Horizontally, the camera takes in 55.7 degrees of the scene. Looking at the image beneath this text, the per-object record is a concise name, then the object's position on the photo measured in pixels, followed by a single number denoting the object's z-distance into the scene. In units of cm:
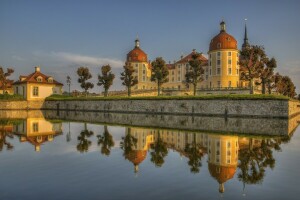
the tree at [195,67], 4359
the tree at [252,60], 3825
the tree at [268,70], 4301
